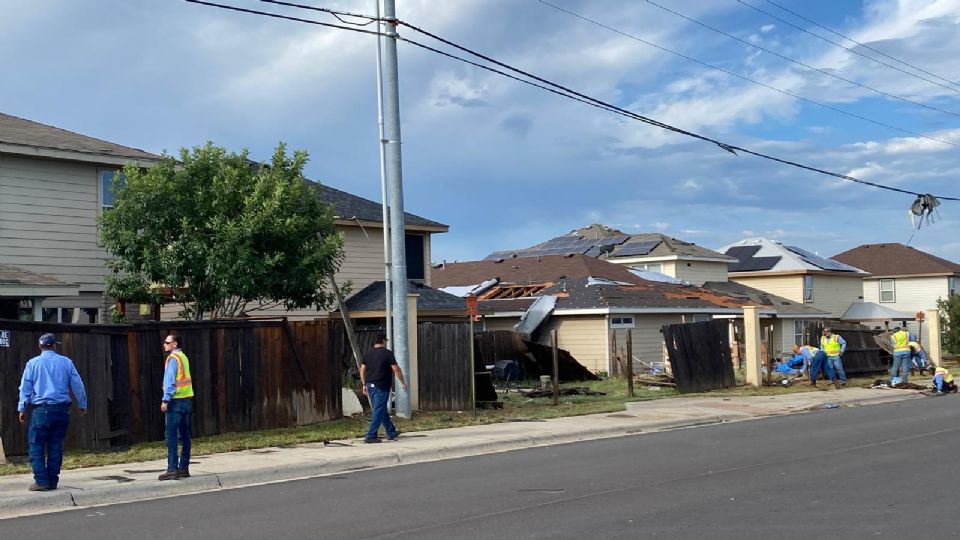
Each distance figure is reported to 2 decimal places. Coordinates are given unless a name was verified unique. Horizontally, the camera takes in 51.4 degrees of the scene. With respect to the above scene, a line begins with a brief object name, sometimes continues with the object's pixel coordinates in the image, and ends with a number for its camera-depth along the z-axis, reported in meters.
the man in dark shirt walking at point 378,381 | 15.16
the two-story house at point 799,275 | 50.59
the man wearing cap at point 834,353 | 28.17
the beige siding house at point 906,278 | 57.94
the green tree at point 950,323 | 48.12
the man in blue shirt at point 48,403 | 10.64
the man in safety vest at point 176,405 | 11.53
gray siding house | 20.02
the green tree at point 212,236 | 19.20
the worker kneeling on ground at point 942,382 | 26.17
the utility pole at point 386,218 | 18.11
